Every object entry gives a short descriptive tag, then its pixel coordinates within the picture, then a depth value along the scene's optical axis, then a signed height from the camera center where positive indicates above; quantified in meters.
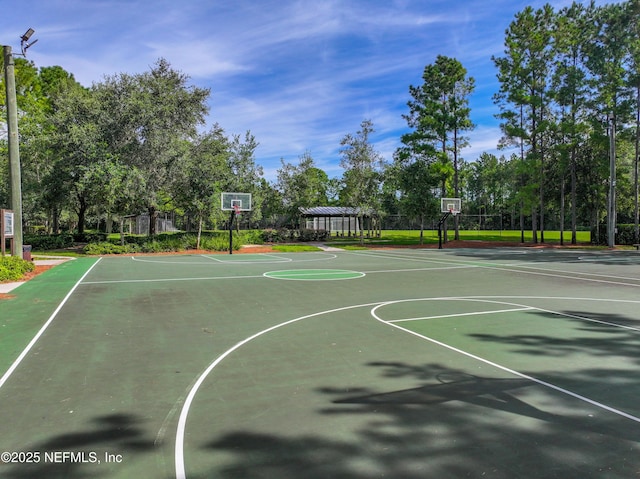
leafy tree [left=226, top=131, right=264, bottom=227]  34.91 +5.12
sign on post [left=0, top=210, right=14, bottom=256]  14.45 +0.14
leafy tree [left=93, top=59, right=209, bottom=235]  25.98 +6.50
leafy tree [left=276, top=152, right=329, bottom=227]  39.62 +3.94
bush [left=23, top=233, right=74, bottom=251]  26.61 -0.83
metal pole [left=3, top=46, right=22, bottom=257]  15.73 +3.05
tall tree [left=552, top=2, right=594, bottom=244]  30.77 +11.03
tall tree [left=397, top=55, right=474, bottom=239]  35.16 +9.60
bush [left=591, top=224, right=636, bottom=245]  32.81 -0.88
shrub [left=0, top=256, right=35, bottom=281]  13.45 -1.34
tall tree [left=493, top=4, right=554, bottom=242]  31.66 +11.51
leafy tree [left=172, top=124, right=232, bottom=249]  27.48 +2.93
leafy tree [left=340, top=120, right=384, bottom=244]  34.94 +4.64
